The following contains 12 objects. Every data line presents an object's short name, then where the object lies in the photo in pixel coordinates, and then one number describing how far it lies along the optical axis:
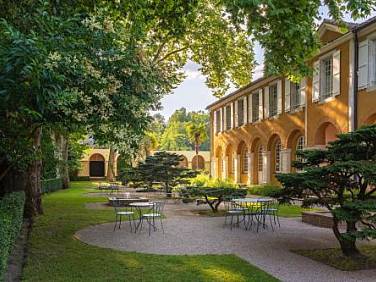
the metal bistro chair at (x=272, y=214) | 12.54
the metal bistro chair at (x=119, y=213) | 11.88
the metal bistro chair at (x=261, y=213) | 12.41
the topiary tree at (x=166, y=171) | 22.86
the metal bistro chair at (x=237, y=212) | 12.51
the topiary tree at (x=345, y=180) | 7.53
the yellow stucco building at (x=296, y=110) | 18.20
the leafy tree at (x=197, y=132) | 48.25
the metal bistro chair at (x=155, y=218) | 11.36
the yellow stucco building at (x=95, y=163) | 50.66
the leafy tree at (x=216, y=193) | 14.88
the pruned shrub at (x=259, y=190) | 23.08
